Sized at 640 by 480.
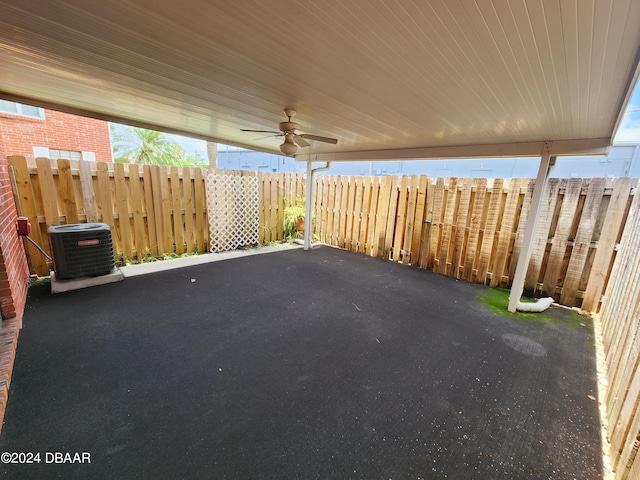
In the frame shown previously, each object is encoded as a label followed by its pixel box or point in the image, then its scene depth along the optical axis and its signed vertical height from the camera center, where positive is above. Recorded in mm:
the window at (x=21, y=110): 6312 +1602
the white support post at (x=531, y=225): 3281 -339
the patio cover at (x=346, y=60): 1164 +801
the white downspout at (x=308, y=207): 6211 -449
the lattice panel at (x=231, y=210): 5550 -579
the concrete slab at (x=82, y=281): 3410 -1426
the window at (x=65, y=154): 7102 +632
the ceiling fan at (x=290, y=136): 2871 +614
